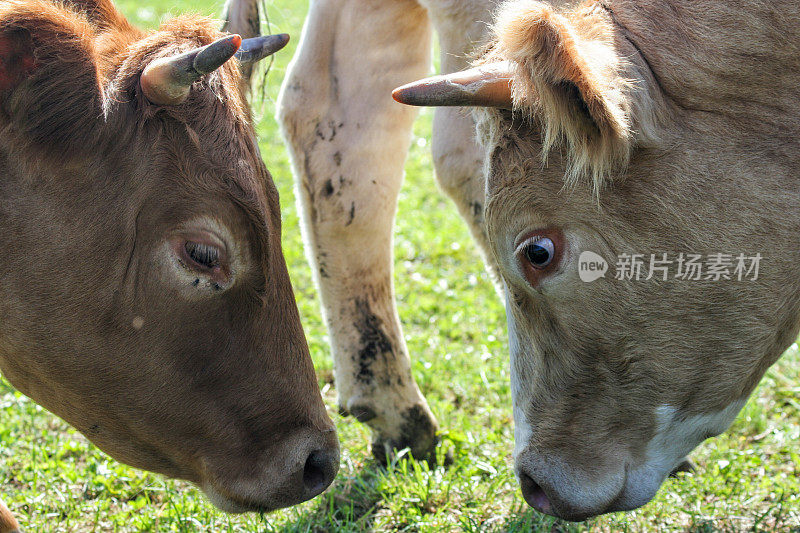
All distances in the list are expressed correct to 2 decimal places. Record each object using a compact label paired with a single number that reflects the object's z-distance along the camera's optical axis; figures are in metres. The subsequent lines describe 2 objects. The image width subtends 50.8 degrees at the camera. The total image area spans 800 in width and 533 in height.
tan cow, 2.63
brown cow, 2.61
